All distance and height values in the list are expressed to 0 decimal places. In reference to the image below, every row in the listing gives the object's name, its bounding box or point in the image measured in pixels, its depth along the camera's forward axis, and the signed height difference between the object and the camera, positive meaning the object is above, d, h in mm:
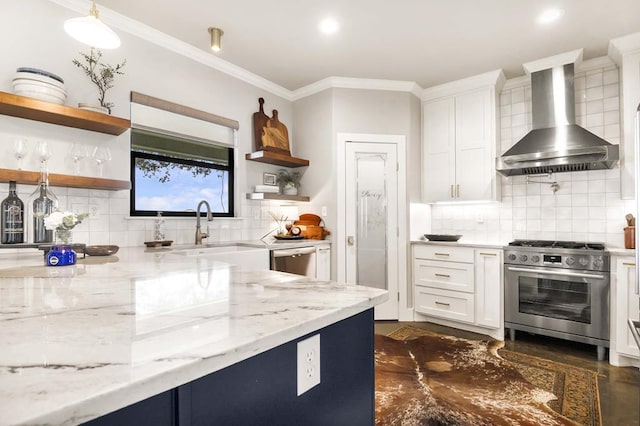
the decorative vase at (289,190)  3959 +303
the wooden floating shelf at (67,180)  1959 +234
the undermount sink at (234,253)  2604 -314
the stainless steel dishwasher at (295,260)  3096 -447
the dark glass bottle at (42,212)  1828 +22
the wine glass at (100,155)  2477 +457
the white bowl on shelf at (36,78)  2068 +882
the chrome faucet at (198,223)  3008 -73
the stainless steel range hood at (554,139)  2936 +708
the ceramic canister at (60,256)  1483 -181
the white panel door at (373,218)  3775 -34
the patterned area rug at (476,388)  1912 -1173
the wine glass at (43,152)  2092 +414
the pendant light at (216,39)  2820 +1525
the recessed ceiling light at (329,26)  2738 +1606
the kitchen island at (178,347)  433 -221
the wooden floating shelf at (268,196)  3508 +207
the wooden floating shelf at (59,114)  1981 +660
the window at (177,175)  2900 +394
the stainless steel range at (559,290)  2732 -672
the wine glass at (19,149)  2074 +427
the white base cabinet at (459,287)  3244 -757
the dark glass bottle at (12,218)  1940 -11
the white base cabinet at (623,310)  2549 -751
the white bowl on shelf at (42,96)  2059 +767
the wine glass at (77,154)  2352 +447
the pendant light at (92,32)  1670 +964
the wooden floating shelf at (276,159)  3537 +629
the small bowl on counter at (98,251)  1933 -206
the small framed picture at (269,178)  3863 +436
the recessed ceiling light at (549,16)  2557 +1574
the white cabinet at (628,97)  2838 +1010
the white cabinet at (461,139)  3586 +863
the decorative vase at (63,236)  1606 -98
